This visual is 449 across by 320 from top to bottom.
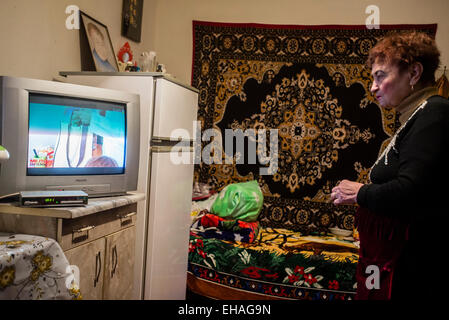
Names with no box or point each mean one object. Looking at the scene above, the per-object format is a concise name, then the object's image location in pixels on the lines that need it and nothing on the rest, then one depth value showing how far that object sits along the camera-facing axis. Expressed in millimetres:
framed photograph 2549
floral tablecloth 1208
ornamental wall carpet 3340
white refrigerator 2211
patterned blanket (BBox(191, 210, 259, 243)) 2871
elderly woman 1169
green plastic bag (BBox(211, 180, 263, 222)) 3016
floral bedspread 2557
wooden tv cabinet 1531
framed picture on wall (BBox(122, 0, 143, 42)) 3111
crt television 1590
